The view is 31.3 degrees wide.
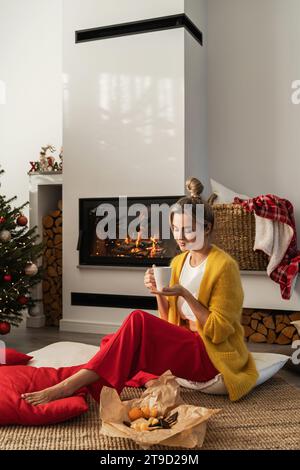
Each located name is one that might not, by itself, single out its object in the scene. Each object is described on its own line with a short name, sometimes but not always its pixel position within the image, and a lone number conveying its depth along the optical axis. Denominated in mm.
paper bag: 1676
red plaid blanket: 3469
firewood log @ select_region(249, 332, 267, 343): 3734
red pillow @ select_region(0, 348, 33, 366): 2600
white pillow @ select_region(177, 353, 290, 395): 2317
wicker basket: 3645
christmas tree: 3500
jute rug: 1812
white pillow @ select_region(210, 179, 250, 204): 3896
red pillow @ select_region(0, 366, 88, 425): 1933
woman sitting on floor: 1989
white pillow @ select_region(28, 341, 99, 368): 2658
